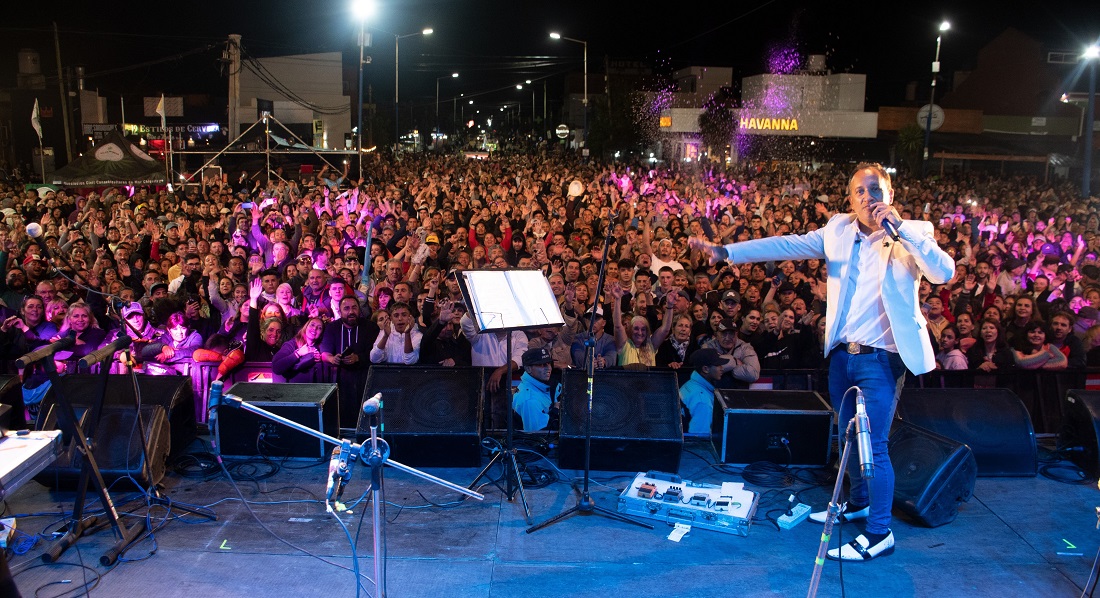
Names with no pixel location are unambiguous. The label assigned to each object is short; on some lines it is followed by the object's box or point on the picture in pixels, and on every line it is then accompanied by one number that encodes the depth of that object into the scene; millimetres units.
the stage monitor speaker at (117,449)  4590
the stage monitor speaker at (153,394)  5117
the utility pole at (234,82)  21922
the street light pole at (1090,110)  16206
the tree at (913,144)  34156
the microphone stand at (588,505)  4184
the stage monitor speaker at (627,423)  5004
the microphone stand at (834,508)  2547
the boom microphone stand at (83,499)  3715
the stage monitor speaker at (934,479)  4273
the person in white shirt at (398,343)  6105
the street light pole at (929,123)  22859
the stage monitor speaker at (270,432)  5203
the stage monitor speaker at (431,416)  5043
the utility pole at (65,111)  23125
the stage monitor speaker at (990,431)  5023
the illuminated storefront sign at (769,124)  35719
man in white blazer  3668
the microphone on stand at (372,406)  2662
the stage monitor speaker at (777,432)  5125
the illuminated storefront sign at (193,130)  26031
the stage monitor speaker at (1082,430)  5035
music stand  4102
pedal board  4297
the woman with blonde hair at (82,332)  6273
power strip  4312
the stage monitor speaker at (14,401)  5273
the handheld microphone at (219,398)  2922
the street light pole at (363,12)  17227
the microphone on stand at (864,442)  2398
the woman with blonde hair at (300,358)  6000
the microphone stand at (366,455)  2768
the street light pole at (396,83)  22112
